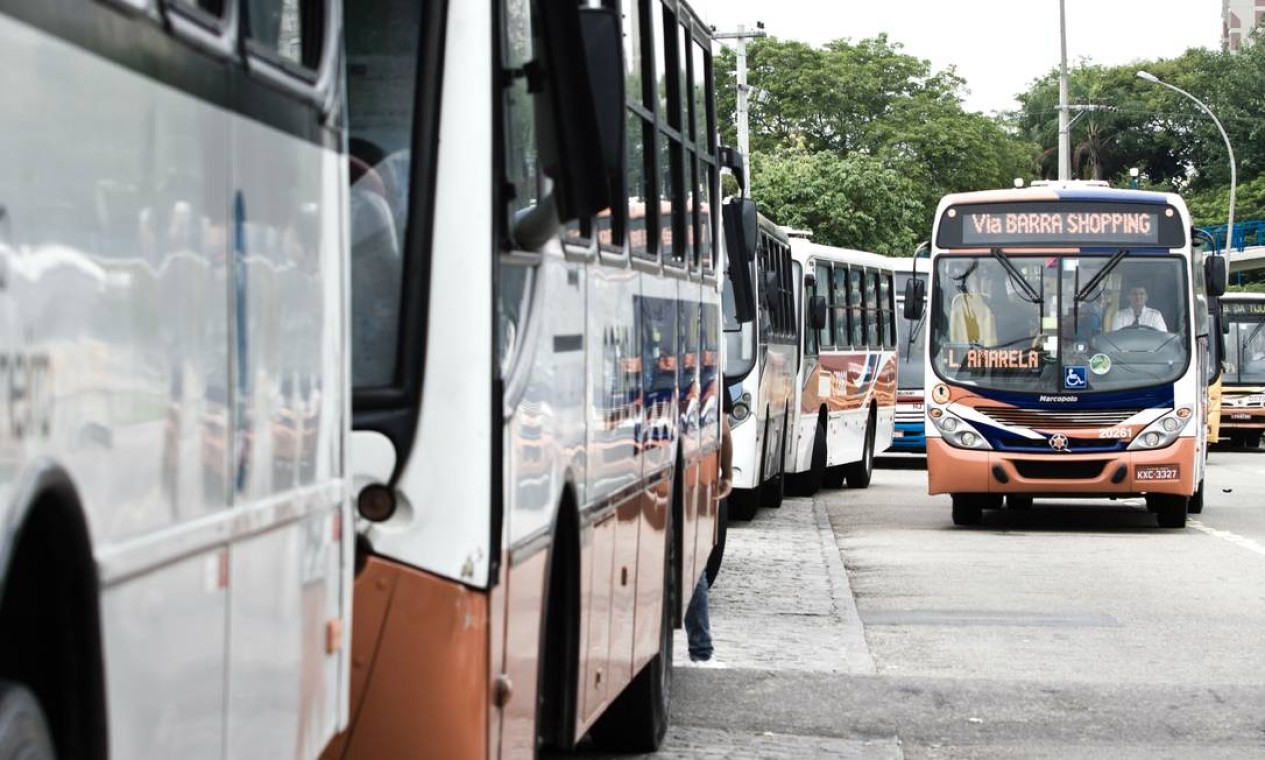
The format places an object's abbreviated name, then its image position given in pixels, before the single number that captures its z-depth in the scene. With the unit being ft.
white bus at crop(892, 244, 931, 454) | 117.29
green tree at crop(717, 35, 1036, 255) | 259.39
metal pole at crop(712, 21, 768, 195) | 160.38
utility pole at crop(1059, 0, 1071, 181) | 165.68
